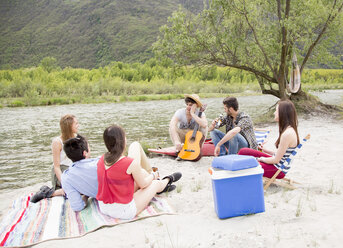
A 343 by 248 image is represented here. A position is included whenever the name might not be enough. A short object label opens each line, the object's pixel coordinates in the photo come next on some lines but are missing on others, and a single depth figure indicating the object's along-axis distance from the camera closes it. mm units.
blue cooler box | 3475
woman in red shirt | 3561
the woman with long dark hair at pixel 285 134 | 4109
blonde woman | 4418
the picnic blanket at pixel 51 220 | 3424
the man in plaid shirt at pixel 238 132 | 5656
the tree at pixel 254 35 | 11500
